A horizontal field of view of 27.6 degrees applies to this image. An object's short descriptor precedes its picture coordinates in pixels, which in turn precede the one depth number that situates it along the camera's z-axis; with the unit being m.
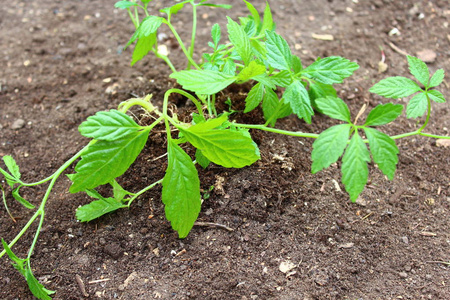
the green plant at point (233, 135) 0.50
